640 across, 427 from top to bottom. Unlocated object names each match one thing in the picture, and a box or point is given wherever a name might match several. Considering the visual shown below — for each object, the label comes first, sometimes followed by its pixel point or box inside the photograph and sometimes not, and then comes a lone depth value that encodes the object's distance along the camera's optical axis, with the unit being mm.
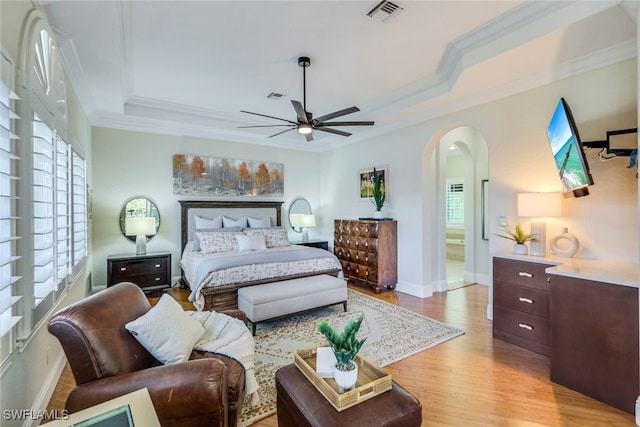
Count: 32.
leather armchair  1395
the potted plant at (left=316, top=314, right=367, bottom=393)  1463
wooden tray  1399
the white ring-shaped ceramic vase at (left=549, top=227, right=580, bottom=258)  2877
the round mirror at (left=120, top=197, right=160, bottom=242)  4805
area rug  2358
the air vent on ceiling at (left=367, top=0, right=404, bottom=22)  2328
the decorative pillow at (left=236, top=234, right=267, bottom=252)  4770
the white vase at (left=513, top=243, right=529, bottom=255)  3123
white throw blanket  1865
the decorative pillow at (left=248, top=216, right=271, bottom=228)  5648
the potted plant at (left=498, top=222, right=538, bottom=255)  3121
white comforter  3553
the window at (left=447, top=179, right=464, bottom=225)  8094
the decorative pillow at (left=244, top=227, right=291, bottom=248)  5152
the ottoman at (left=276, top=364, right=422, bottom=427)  1322
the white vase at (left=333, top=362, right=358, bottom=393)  1460
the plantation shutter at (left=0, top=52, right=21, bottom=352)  1396
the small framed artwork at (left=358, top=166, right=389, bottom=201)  5164
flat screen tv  2295
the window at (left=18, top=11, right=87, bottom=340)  1674
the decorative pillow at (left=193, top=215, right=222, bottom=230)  5180
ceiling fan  3125
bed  3592
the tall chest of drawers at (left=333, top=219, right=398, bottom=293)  4801
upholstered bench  3193
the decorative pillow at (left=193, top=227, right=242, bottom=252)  4905
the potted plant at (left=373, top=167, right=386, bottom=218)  5082
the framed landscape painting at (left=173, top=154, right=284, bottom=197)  5316
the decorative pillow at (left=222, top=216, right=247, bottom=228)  5387
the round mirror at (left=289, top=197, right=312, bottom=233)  6449
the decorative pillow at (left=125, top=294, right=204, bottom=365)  1716
